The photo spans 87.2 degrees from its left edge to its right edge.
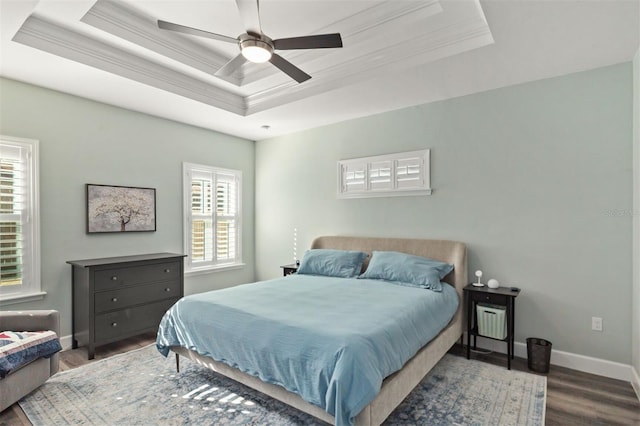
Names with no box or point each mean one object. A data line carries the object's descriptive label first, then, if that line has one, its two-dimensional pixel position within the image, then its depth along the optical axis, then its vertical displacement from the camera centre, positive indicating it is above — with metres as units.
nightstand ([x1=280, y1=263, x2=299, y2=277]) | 4.69 -0.80
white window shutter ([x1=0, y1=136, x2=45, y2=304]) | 3.21 -0.08
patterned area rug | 2.30 -1.42
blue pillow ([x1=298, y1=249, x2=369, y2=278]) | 4.01 -0.62
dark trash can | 2.99 -1.30
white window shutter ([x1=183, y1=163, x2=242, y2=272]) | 4.82 -0.06
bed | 1.82 -0.95
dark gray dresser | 3.36 -0.89
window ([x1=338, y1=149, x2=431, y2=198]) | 4.01 +0.47
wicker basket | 3.14 -1.04
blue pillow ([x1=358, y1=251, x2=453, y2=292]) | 3.32 -0.61
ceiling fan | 2.09 +1.12
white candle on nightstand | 5.27 -0.50
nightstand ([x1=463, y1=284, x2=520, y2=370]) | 3.08 -0.87
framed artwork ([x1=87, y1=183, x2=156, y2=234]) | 3.80 +0.05
